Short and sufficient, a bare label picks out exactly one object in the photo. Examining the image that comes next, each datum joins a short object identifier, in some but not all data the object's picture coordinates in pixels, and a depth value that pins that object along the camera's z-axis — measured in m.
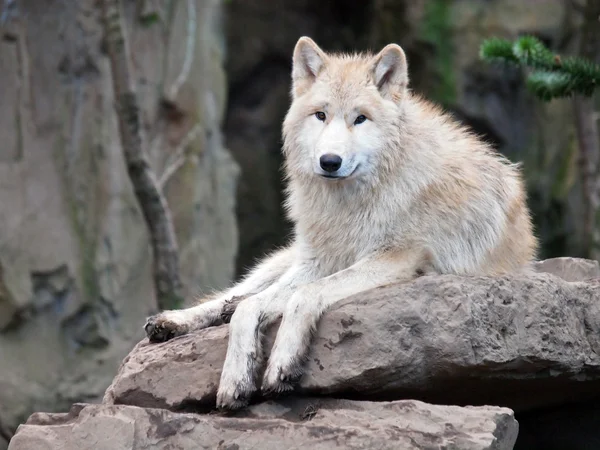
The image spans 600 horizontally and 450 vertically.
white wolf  11.23
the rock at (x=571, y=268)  14.30
